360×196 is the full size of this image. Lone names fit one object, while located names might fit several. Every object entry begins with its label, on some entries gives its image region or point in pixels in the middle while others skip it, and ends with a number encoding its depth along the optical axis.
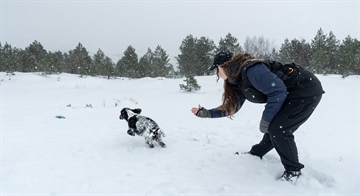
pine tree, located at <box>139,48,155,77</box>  40.74
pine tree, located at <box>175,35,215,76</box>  30.52
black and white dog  3.56
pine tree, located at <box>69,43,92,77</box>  27.16
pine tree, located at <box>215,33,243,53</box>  27.52
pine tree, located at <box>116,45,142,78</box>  35.91
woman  2.20
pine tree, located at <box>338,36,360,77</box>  25.48
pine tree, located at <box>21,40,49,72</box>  29.95
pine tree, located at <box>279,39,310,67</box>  32.44
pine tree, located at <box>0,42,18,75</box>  23.73
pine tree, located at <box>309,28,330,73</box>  23.38
